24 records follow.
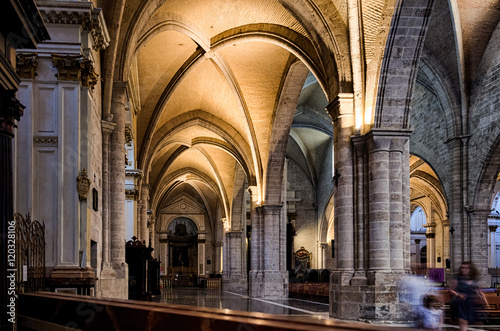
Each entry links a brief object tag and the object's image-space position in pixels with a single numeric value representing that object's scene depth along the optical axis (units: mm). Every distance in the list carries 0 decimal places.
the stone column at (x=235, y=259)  37719
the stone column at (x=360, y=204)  14266
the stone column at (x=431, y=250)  40156
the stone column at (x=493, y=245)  34938
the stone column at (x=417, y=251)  48250
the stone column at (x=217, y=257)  47259
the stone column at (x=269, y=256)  25969
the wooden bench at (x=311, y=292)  23438
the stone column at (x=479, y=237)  19875
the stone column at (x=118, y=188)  14188
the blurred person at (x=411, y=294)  6367
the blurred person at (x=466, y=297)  7145
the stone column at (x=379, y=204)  13719
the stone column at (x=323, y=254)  38531
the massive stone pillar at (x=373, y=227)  13594
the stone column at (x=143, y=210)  25172
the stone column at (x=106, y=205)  13469
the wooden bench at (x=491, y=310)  14055
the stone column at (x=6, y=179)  5223
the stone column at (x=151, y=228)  33438
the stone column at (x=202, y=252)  47594
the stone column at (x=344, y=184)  14445
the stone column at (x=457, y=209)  20188
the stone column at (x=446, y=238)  35078
